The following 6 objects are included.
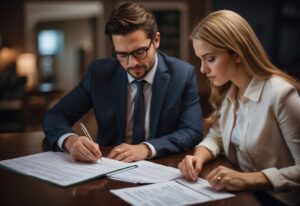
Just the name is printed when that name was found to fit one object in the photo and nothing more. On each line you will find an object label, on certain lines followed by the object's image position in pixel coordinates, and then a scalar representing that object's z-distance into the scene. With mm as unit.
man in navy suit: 1725
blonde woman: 1413
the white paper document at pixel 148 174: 1312
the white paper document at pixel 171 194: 1126
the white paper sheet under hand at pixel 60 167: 1318
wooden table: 1140
